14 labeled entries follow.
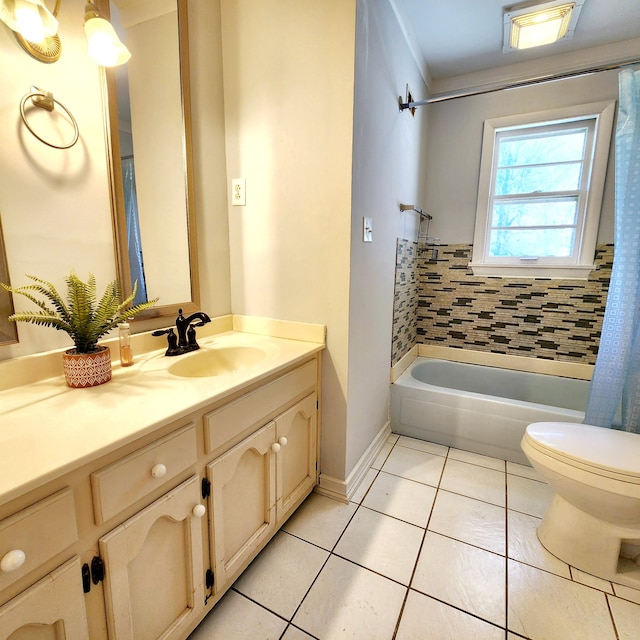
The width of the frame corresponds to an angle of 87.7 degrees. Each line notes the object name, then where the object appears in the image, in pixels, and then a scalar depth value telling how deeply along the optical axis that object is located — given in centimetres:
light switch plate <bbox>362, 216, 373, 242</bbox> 150
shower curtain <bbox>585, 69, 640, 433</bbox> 151
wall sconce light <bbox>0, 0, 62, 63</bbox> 85
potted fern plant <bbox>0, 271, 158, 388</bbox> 95
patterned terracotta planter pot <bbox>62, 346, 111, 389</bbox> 95
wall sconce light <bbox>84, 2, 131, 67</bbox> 95
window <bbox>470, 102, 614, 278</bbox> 220
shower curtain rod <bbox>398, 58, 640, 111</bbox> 143
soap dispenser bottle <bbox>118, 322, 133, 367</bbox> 115
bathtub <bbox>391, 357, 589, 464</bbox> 189
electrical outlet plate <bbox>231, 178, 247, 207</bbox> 158
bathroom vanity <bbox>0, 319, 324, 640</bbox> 59
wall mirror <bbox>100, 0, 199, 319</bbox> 118
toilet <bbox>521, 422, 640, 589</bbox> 113
